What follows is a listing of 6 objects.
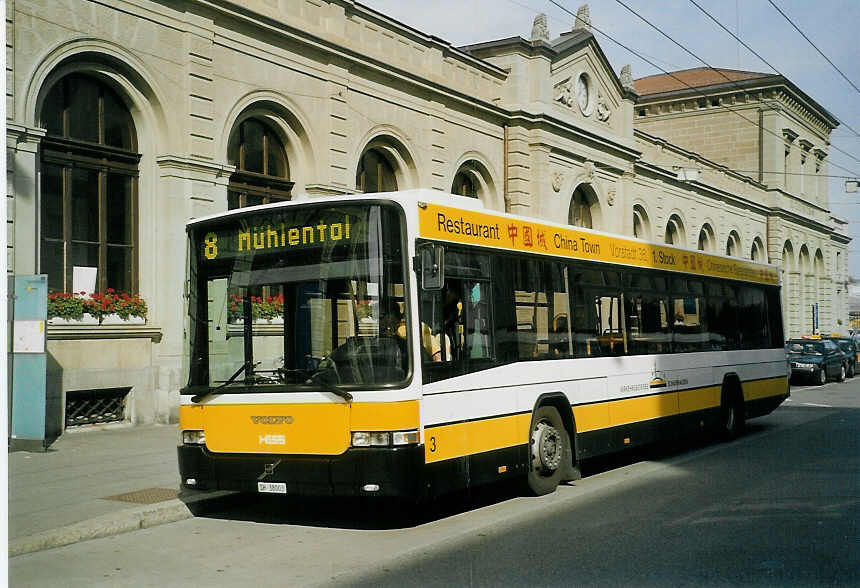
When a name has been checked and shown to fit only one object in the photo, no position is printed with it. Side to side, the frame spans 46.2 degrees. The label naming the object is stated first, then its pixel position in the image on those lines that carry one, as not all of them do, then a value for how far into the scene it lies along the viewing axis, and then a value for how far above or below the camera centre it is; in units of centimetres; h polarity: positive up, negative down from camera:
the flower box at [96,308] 1487 +68
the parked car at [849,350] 3744 -49
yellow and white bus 839 -3
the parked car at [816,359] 3306 -73
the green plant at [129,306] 1602 +73
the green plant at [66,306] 1480 +71
